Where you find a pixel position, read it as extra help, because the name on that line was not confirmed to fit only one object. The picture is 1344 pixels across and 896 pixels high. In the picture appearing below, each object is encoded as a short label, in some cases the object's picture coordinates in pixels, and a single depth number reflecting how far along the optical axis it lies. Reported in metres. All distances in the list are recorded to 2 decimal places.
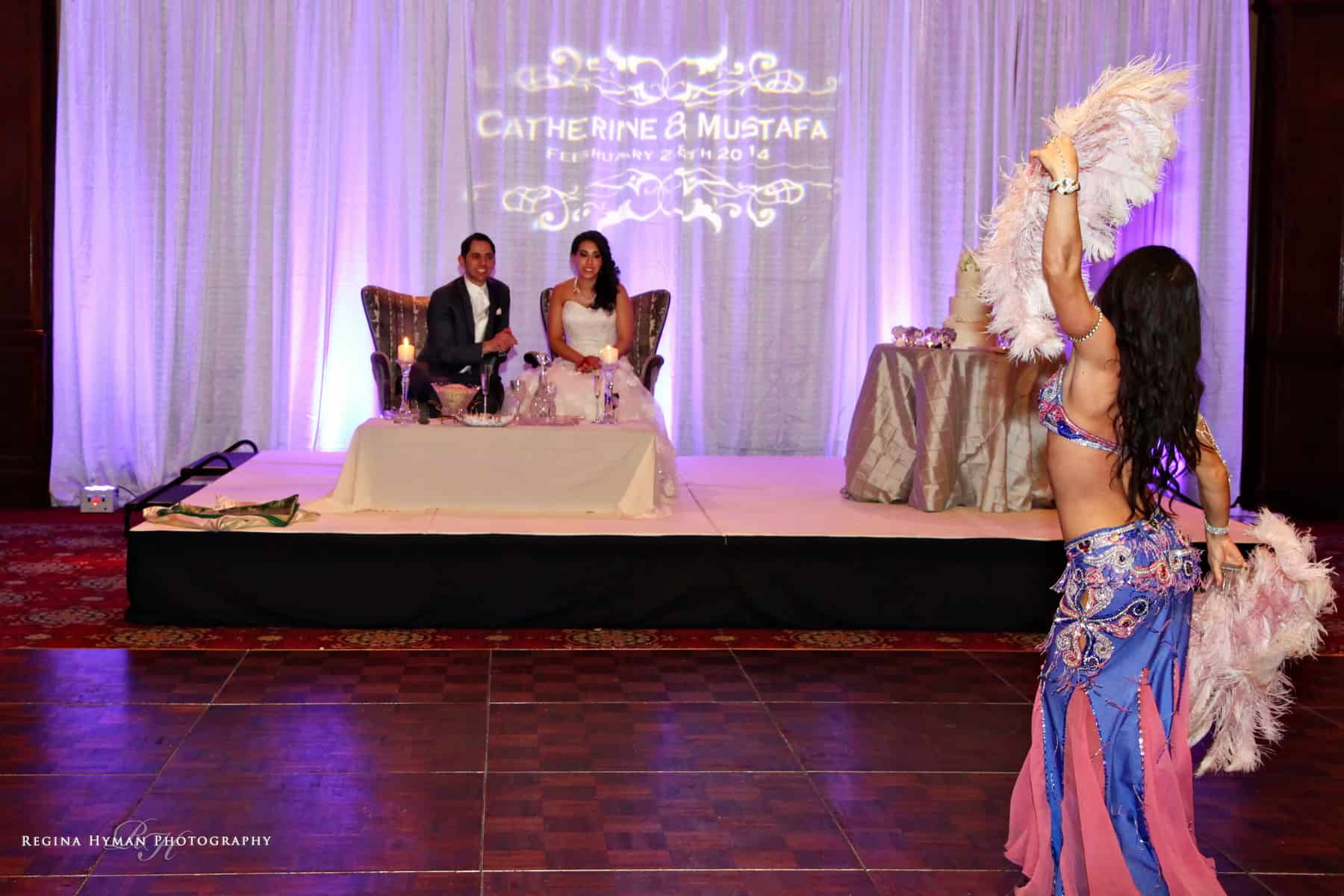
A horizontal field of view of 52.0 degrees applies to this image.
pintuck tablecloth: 5.65
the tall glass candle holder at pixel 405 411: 5.32
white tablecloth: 5.26
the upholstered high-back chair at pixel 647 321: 7.36
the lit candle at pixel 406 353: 5.14
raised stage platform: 4.80
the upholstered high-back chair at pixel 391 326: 6.99
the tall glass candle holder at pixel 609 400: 5.55
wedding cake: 5.90
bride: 6.52
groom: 6.34
